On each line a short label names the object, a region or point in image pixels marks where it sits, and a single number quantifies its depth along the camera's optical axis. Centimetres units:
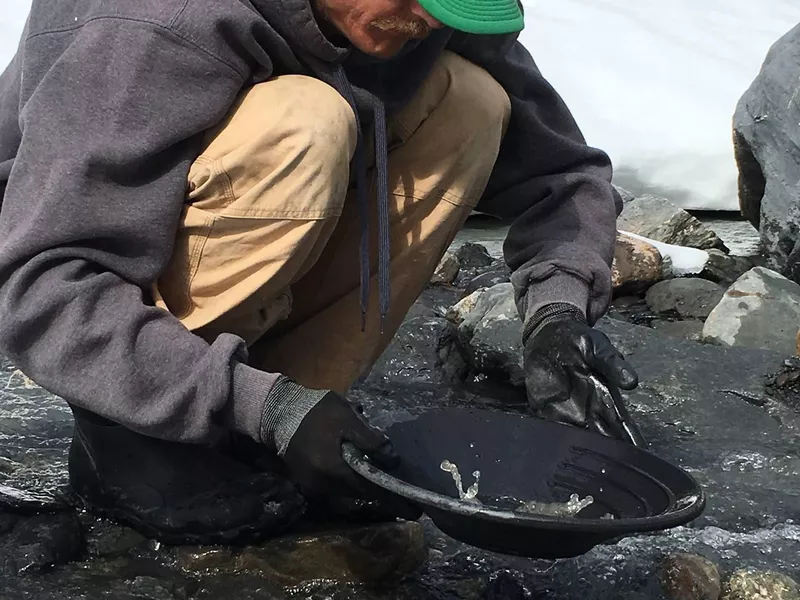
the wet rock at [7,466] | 198
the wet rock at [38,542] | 169
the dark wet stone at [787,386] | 260
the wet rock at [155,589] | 166
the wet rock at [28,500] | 185
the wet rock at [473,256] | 378
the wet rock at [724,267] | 387
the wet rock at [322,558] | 174
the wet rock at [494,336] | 269
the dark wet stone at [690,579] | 174
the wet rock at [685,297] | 353
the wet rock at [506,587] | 172
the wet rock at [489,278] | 348
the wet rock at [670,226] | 417
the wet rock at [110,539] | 178
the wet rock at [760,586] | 173
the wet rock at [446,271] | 357
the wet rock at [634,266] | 361
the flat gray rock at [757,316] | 312
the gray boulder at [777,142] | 368
